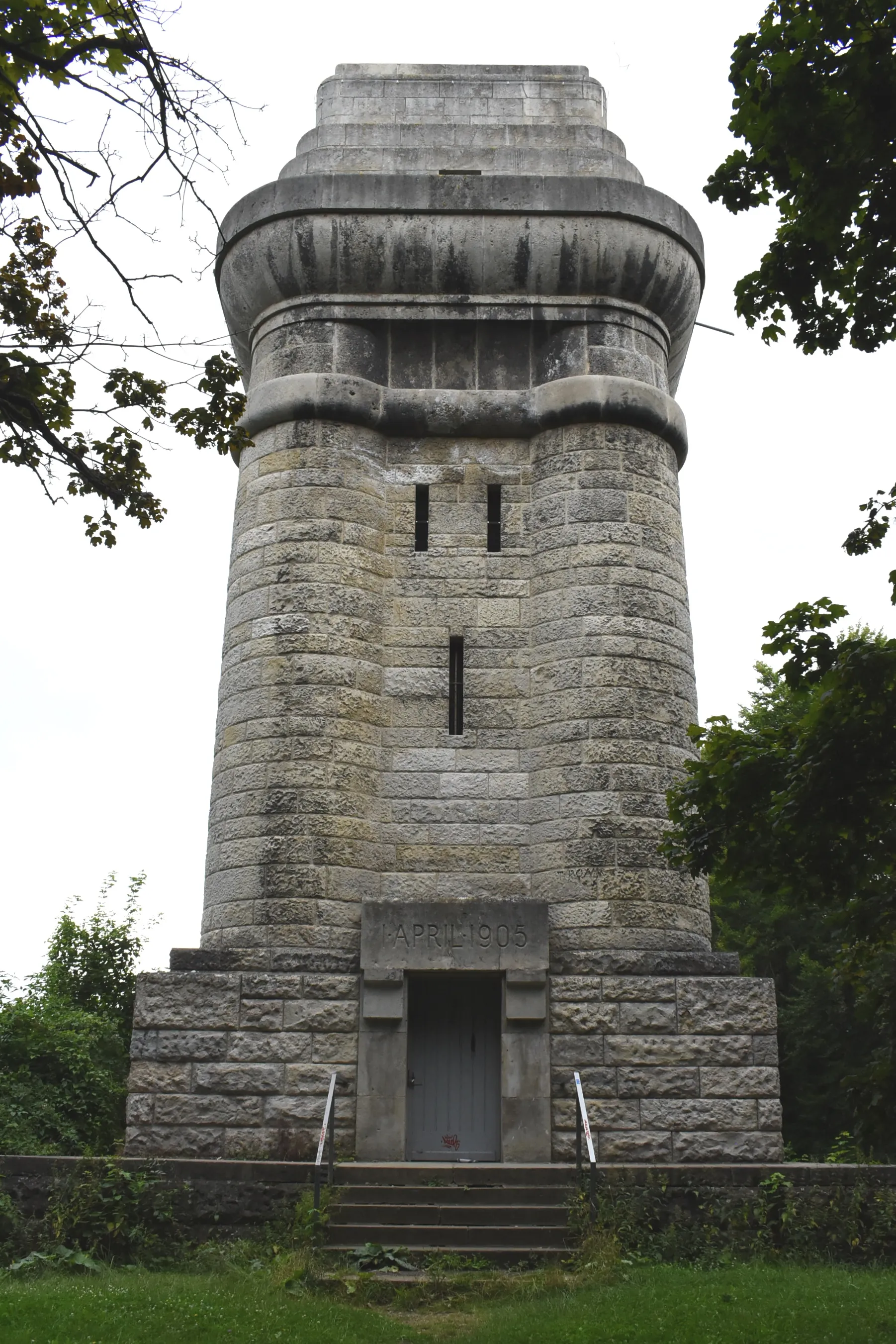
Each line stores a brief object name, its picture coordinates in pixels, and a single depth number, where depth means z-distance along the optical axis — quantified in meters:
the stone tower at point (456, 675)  13.45
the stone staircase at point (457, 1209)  11.45
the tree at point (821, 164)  7.62
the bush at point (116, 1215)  11.55
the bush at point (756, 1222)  11.50
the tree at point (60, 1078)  16.14
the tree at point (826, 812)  8.73
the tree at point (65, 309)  6.54
